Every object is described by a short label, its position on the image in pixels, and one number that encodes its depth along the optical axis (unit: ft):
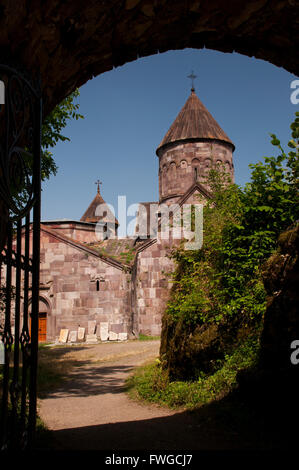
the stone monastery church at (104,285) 65.16
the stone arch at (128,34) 10.05
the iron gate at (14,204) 9.46
